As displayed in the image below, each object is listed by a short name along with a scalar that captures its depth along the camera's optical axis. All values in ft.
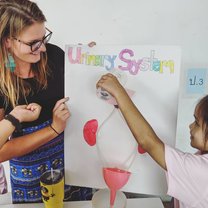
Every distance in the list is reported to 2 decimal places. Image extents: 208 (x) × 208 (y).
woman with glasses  2.85
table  3.35
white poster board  2.97
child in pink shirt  2.53
